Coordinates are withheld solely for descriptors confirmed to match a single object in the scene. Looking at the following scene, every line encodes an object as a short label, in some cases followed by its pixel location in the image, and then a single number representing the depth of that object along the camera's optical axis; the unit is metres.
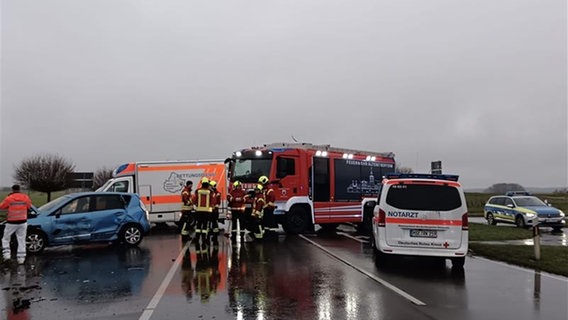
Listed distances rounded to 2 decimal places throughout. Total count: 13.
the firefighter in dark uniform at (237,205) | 15.57
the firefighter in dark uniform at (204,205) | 14.57
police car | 21.23
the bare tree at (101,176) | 66.81
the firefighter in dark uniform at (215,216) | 14.85
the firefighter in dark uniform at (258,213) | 15.17
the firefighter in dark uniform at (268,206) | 15.37
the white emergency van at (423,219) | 9.91
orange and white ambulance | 19.94
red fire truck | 16.67
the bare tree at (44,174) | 38.34
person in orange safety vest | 11.23
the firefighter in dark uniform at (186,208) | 16.41
